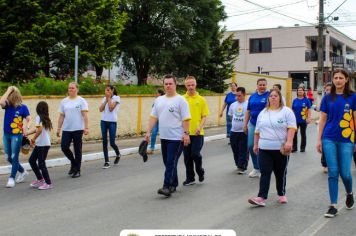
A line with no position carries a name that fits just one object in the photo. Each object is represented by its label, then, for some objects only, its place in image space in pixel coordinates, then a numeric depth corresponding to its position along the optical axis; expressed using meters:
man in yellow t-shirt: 8.93
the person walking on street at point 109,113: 11.30
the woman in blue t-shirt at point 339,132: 6.80
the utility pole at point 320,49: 31.09
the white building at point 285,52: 50.50
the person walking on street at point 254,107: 9.44
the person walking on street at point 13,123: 8.94
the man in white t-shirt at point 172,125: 8.00
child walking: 8.79
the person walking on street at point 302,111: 13.58
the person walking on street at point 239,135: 10.48
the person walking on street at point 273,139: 7.30
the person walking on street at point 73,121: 9.87
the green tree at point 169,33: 30.69
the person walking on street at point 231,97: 15.73
